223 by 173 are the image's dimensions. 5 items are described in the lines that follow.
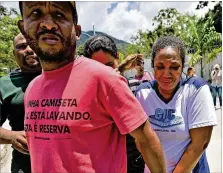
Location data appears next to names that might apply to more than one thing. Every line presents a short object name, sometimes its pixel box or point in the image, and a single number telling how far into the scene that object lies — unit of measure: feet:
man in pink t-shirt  2.22
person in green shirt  4.22
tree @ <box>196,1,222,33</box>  45.49
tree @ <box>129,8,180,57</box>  49.64
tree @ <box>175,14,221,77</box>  41.44
